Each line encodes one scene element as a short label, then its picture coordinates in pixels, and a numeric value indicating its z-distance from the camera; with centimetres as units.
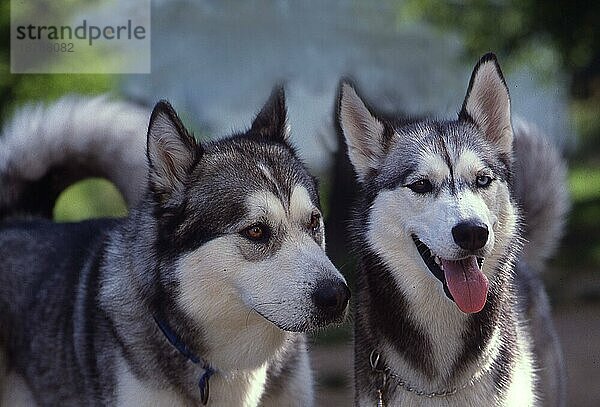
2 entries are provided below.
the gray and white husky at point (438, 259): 254
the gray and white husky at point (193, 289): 257
